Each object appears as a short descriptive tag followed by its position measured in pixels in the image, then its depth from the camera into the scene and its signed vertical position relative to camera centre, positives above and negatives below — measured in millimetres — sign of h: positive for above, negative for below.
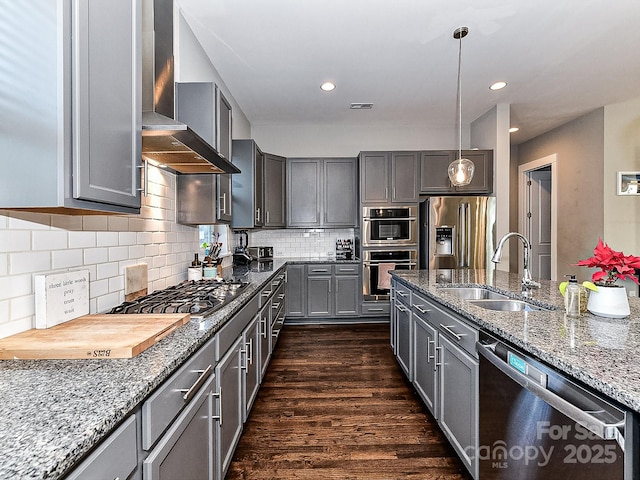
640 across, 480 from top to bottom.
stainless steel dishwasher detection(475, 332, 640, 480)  839 -588
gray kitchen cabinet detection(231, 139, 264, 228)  3715 +622
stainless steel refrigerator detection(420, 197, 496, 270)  4305 +96
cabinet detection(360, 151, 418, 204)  4551 +846
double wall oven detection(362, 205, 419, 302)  4496 -72
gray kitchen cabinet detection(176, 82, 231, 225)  2148 +489
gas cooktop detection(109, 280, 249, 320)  1520 -324
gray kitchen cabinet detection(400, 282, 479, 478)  1568 -743
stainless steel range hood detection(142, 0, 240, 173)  1443 +717
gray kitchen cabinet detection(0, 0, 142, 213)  908 +376
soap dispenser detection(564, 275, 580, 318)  1443 -267
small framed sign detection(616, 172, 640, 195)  4203 +698
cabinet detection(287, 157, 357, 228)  4773 +662
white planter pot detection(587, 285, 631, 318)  1392 -274
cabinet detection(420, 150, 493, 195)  4539 +885
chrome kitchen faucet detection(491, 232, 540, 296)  2082 -209
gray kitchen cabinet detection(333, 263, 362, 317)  4543 -677
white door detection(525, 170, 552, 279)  5887 +446
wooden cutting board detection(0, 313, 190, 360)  994 -325
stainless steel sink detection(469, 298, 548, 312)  1956 -405
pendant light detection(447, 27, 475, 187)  2896 +600
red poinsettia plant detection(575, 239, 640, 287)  1355 -113
